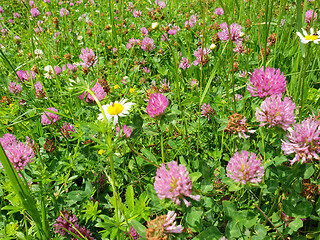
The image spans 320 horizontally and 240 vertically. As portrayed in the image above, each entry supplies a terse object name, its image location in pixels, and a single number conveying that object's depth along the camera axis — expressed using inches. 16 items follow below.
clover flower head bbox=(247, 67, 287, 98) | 11.3
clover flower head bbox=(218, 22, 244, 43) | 18.0
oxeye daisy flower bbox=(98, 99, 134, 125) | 12.5
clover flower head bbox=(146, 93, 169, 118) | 11.4
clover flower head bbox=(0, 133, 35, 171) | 12.3
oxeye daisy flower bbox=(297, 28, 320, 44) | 10.8
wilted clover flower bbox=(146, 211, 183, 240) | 8.4
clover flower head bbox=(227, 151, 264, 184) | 9.7
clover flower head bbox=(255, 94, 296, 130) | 9.9
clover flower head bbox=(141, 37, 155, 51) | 26.6
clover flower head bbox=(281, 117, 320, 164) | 9.3
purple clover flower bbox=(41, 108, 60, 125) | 16.9
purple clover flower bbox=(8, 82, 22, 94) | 20.9
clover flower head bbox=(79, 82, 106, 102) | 14.1
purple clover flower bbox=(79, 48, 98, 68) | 20.2
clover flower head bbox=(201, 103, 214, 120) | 17.4
